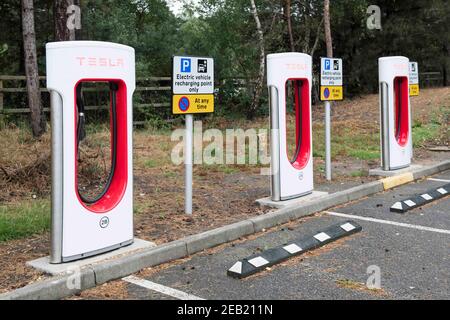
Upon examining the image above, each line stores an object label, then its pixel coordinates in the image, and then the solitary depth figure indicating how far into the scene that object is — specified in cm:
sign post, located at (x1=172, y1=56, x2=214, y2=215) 589
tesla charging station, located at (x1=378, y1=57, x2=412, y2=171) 866
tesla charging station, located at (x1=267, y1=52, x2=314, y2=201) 652
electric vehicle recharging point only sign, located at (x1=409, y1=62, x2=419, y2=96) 967
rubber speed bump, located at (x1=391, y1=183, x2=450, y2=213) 671
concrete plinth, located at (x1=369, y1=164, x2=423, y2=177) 870
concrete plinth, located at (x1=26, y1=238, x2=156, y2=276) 430
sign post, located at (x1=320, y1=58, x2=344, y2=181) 800
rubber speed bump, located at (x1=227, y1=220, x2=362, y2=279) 454
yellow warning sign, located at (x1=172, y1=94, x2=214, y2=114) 591
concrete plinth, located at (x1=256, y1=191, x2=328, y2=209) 661
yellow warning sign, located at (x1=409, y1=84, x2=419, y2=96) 967
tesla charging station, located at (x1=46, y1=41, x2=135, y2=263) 434
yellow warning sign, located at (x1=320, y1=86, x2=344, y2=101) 798
